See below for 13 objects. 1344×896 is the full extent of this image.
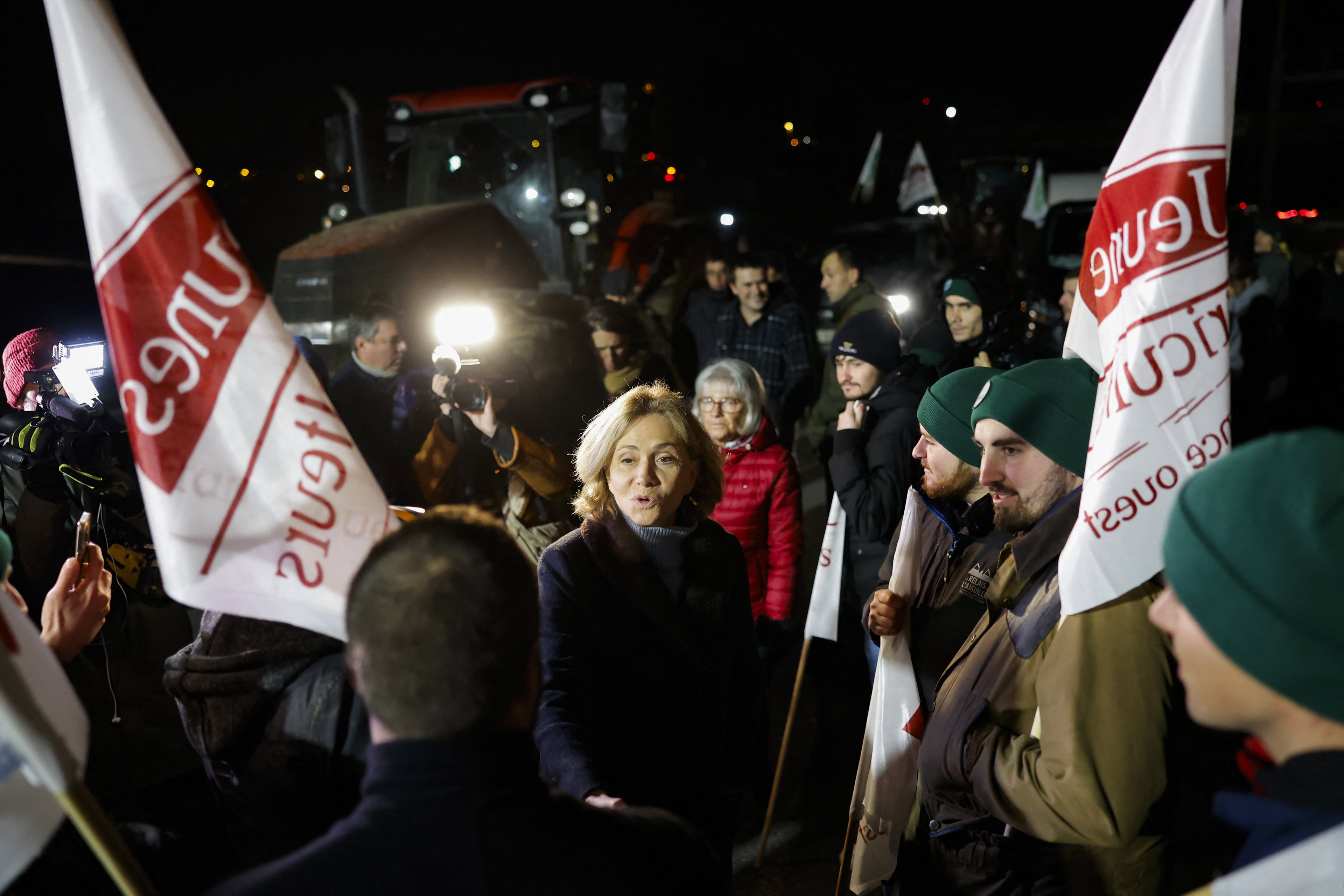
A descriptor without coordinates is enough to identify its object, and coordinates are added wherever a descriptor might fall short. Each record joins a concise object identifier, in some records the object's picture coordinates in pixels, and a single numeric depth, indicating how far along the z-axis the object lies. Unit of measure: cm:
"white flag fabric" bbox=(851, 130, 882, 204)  1375
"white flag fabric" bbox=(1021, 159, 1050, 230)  1459
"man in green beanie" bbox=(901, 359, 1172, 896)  188
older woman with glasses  415
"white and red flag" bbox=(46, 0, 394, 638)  180
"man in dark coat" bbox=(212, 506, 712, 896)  127
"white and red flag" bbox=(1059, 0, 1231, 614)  208
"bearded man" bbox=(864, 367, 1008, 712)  281
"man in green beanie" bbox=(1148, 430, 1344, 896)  125
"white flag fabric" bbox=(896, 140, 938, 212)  1305
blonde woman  251
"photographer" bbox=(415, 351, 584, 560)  413
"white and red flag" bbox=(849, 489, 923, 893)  272
